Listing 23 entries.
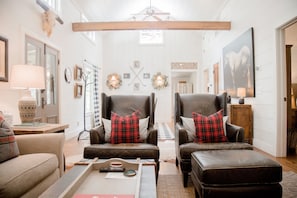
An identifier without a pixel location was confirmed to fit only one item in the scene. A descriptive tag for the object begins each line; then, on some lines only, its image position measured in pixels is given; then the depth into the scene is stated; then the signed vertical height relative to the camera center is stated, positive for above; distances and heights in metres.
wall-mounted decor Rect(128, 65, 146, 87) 8.94 +1.11
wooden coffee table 1.18 -0.51
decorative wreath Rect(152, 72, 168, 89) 8.85 +0.80
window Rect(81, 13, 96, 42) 6.45 +2.22
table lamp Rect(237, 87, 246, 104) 4.42 +0.12
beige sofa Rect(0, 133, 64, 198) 1.38 -0.49
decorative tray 1.21 -0.52
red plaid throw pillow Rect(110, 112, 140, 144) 2.49 -0.35
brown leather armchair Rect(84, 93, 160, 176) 2.21 -0.42
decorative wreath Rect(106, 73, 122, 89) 8.88 +0.78
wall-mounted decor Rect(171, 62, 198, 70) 8.97 +1.43
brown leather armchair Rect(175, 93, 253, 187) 2.29 -0.35
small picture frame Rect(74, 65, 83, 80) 5.58 +0.75
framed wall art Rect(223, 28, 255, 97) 4.29 +0.77
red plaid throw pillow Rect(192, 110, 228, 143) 2.51 -0.35
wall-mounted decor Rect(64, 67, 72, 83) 4.95 +0.61
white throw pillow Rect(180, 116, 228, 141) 2.64 -0.34
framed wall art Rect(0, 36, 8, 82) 2.74 +0.54
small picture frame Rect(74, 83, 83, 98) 5.60 +0.28
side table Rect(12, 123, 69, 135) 2.35 -0.32
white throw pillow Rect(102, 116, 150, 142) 2.59 -0.34
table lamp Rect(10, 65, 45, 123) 2.46 +0.21
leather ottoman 1.68 -0.63
